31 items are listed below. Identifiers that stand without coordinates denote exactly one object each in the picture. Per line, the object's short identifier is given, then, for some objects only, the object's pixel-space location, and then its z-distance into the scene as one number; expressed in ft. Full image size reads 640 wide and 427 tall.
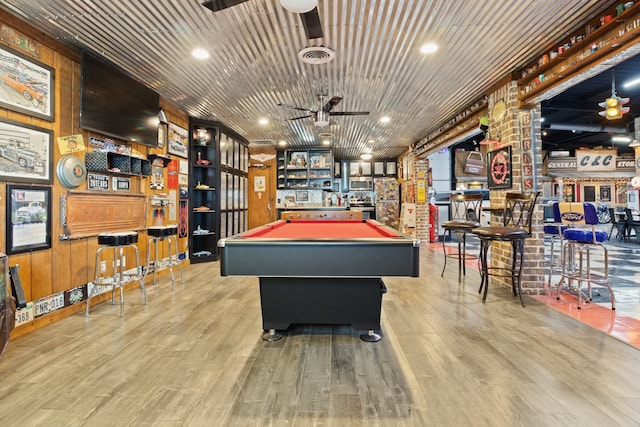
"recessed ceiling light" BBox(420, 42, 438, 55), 11.84
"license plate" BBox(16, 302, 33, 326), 9.87
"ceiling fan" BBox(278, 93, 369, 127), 17.46
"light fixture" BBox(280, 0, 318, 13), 7.78
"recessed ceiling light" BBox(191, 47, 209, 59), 12.10
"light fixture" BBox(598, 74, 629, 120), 17.16
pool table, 6.72
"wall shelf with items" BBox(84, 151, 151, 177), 12.73
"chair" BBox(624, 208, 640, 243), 29.27
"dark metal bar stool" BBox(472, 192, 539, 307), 12.27
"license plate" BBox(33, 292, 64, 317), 10.58
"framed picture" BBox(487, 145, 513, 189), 14.60
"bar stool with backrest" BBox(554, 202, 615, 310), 11.94
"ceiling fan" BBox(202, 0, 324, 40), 7.80
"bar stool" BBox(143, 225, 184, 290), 14.32
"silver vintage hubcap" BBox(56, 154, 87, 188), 11.52
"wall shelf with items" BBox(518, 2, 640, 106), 8.96
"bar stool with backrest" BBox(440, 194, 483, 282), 15.88
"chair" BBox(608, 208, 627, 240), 31.45
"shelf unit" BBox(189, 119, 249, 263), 22.13
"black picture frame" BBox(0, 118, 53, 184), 9.63
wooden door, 33.83
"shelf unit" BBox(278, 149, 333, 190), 34.01
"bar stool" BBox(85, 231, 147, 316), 11.55
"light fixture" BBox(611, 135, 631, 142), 31.19
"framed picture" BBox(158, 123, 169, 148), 17.74
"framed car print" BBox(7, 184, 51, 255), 9.84
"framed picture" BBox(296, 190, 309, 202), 34.63
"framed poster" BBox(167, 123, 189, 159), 19.25
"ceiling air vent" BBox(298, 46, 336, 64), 11.89
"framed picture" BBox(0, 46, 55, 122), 9.61
